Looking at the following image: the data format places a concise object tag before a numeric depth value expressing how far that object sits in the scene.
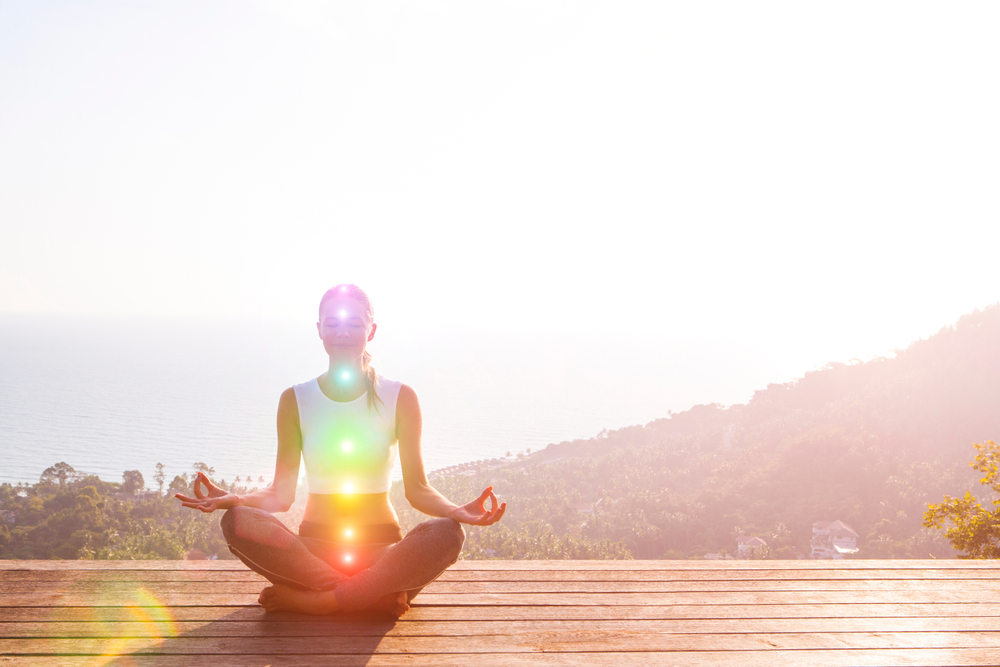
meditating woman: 3.01
